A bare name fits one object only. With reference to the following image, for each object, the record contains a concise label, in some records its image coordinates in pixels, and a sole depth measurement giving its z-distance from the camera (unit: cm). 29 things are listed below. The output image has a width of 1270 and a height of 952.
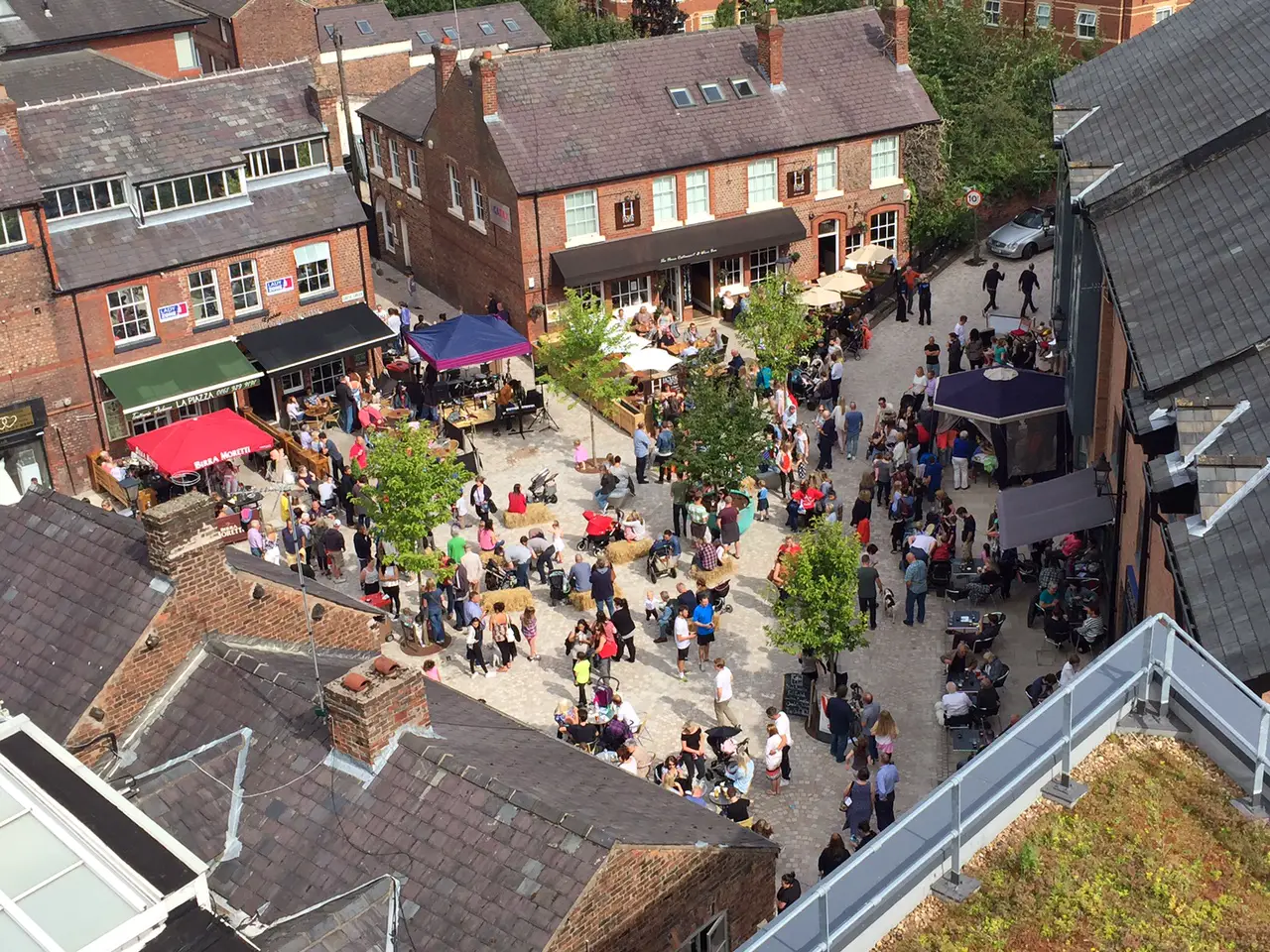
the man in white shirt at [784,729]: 2364
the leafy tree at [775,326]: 3675
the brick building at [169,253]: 3544
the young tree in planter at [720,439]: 3097
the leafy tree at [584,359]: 3609
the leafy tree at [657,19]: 6222
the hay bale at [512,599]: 2916
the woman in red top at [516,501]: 3259
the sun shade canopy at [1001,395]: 3241
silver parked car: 4666
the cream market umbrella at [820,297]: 4250
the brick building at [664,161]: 4184
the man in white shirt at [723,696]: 2494
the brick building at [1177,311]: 1897
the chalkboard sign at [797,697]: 2573
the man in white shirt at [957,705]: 2447
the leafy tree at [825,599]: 2491
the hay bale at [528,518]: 3275
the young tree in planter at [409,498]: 2839
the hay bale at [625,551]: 3106
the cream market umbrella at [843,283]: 4341
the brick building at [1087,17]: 5719
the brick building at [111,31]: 5703
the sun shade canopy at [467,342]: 3772
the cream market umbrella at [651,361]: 3806
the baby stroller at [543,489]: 3366
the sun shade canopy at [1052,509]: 2709
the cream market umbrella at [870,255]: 4553
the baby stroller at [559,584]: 2953
